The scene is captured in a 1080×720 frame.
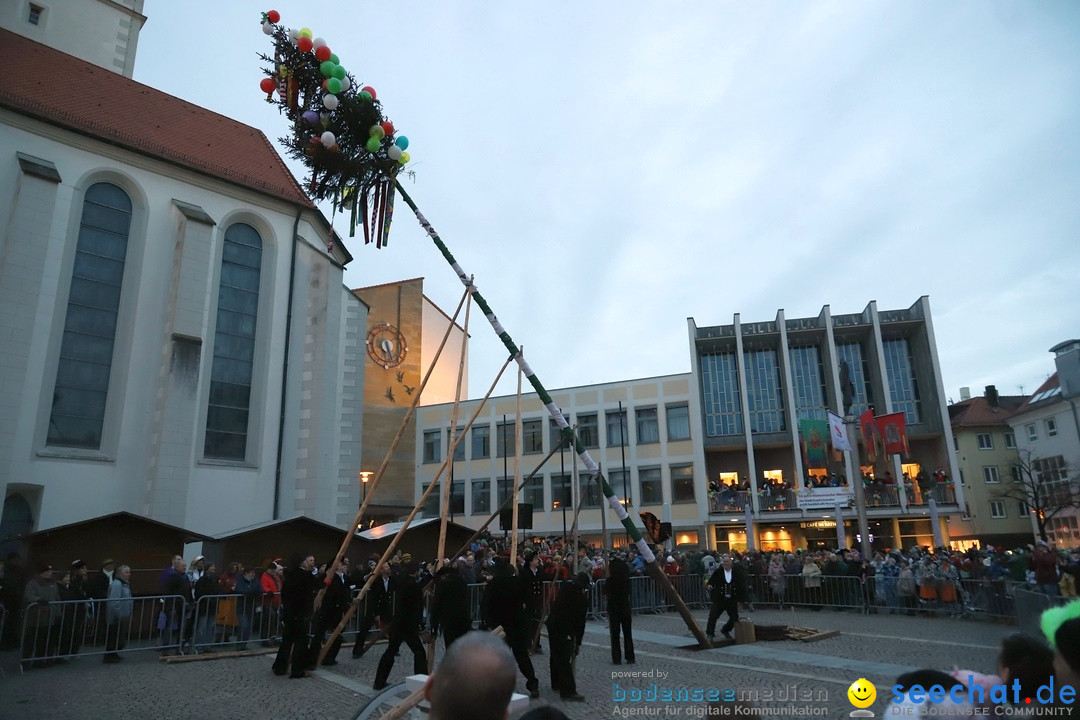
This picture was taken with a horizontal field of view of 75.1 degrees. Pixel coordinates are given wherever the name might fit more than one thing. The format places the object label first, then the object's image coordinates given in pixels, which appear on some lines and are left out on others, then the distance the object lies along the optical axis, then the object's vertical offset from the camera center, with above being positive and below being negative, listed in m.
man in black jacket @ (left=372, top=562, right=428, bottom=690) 9.09 -1.08
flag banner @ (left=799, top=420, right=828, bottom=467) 32.56 +4.10
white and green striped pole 10.62 +1.64
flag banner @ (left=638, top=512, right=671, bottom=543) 17.47 +0.17
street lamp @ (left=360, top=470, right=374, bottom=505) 32.89 +2.96
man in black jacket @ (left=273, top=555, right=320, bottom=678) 10.06 -1.07
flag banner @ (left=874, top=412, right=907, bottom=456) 25.23 +3.47
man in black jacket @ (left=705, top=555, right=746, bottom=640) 12.81 -1.05
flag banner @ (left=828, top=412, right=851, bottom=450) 20.97 +2.81
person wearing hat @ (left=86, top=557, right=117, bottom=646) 11.88 -0.72
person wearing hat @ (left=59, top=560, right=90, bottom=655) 10.98 -1.15
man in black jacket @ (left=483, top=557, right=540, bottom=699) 8.98 -0.85
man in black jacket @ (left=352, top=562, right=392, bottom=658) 11.83 -1.11
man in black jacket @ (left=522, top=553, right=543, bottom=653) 9.58 -0.96
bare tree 38.88 +2.13
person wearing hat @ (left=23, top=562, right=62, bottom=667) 10.48 -1.13
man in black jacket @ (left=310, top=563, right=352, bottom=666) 11.04 -1.13
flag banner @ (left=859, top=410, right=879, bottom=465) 25.25 +3.41
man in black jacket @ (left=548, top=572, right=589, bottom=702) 8.67 -1.20
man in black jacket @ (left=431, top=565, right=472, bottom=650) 9.05 -0.86
